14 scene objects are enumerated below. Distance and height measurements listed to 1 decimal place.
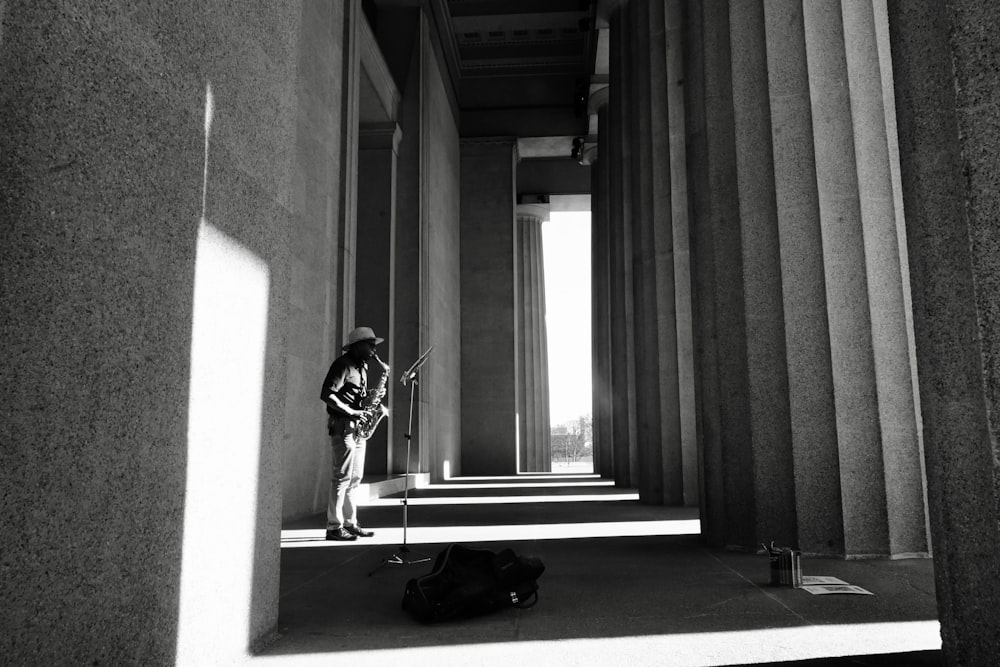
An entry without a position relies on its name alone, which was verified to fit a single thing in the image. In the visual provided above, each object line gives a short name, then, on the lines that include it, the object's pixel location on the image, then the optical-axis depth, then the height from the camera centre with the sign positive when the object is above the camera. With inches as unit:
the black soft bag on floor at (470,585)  179.0 -34.5
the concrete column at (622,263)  699.4 +173.6
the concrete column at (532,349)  1360.7 +171.4
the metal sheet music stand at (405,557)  259.3 -40.0
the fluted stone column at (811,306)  267.7 +48.1
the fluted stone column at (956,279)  108.7 +24.9
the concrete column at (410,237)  791.7 +211.4
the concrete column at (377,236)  705.0 +194.1
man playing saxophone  319.9 +7.9
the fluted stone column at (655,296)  509.4 +96.4
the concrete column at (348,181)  526.9 +182.7
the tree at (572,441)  2399.1 -4.6
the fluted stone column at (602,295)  973.2 +188.9
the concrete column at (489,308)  1144.8 +200.2
